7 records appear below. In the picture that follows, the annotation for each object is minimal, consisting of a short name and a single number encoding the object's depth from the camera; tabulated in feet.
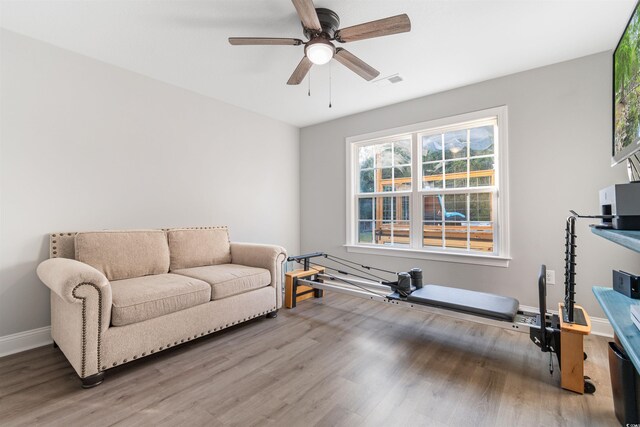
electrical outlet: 8.74
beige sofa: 5.59
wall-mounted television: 4.66
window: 10.03
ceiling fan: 5.46
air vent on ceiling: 9.57
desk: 3.18
